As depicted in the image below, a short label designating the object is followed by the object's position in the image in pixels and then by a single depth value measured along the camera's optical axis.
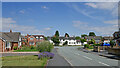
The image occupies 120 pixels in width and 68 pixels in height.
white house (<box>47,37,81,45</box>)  112.81
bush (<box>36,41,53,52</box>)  27.22
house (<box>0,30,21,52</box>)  38.41
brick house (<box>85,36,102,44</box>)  118.71
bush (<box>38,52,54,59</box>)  21.97
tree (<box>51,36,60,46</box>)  105.48
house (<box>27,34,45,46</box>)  68.16
